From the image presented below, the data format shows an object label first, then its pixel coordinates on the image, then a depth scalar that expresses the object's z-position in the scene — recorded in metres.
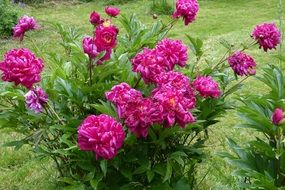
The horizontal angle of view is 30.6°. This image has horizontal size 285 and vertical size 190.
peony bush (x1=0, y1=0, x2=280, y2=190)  2.36
